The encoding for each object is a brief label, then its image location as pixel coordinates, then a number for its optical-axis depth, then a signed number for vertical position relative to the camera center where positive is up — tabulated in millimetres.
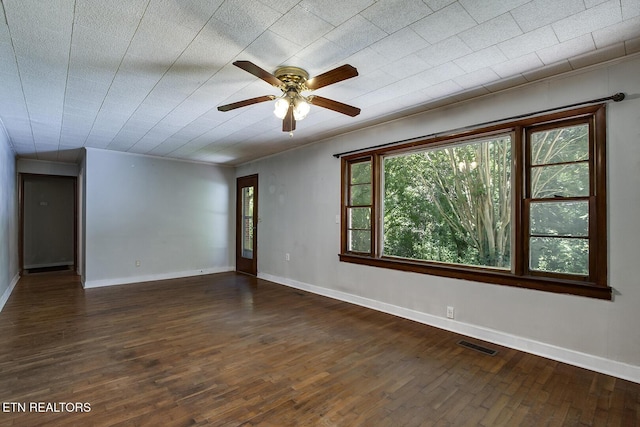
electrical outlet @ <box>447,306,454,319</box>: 3395 -1057
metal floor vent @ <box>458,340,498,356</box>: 2852 -1246
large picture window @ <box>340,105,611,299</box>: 2650 +112
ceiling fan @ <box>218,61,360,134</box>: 2371 +985
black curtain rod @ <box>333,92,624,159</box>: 2449 +925
